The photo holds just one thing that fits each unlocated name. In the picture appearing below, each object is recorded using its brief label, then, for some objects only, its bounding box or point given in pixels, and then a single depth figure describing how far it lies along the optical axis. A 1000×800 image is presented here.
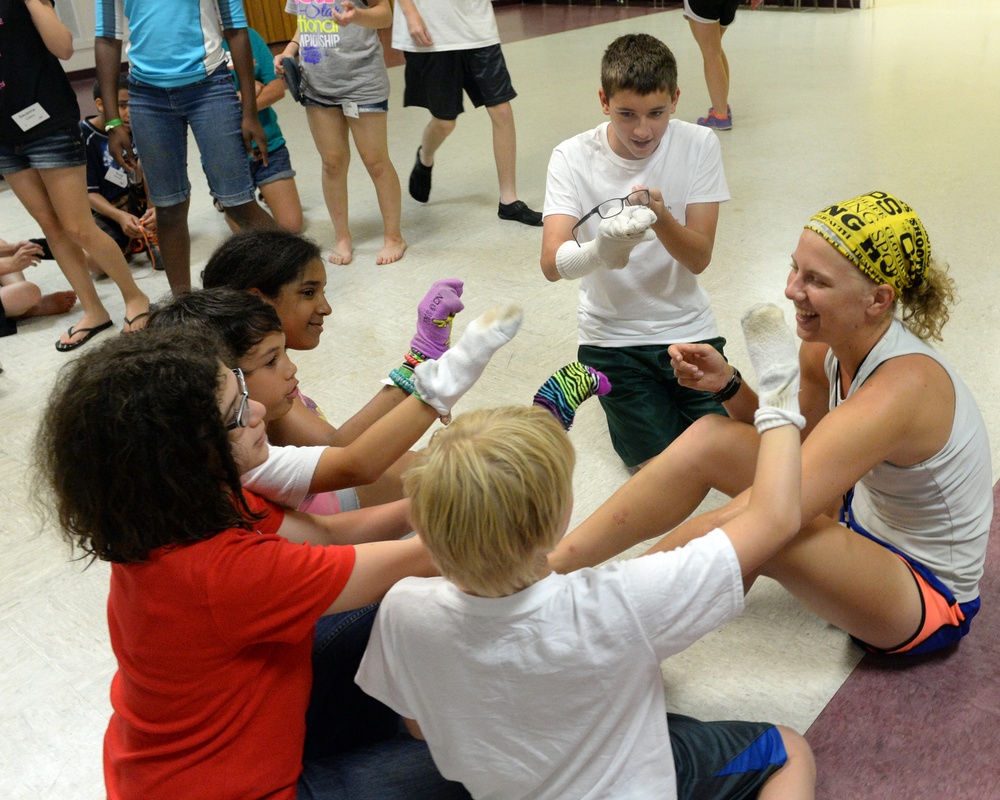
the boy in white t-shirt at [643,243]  2.16
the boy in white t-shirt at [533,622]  1.03
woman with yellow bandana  1.41
